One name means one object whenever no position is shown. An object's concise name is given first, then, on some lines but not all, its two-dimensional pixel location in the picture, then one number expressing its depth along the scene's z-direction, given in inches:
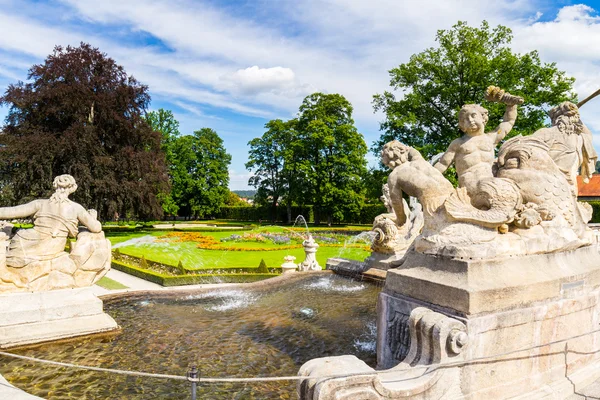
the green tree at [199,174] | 1910.7
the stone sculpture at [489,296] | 118.6
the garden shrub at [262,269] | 508.5
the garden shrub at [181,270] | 503.8
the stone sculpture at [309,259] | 469.4
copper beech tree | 936.9
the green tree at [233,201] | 2581.9
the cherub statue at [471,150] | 198.2
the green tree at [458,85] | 997.2
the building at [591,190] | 1640.0
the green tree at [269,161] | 1757.6
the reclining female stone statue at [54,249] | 218.7
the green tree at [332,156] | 1489.9
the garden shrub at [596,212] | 1233.0
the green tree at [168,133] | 1845.5
